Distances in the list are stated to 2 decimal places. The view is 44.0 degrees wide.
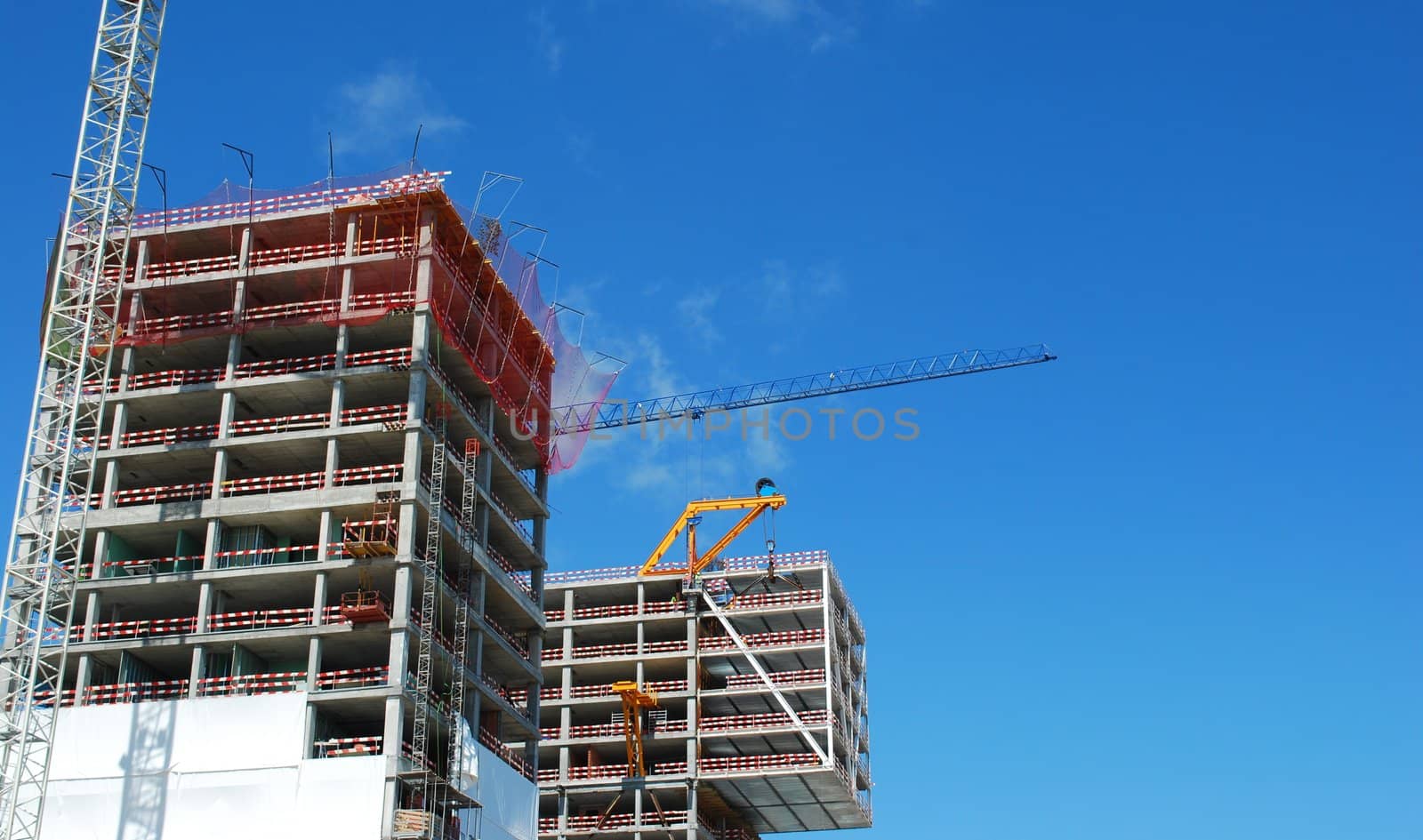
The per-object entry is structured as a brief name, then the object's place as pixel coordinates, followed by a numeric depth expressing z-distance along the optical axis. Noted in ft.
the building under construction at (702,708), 328.29
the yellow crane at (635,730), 328.90
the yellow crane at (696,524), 348.38
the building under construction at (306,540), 228.63
